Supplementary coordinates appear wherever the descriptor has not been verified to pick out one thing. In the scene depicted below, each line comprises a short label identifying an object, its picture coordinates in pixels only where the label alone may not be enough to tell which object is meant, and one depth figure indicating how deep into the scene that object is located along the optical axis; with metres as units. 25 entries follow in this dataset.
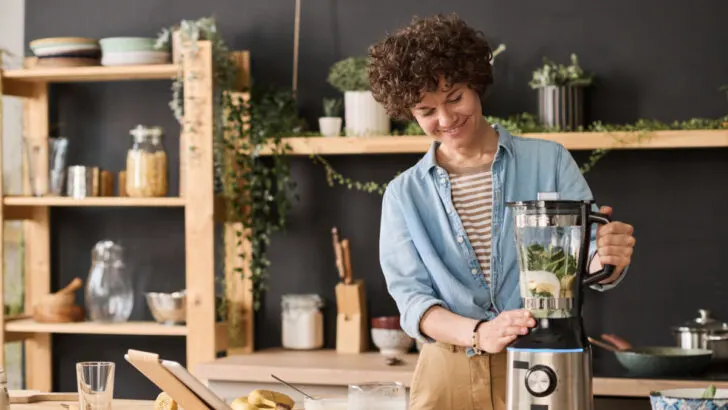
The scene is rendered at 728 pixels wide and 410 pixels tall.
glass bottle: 4.10
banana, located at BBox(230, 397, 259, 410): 2.00
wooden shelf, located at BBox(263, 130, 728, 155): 3.54
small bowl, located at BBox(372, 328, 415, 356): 3.87
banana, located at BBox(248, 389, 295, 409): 2.02
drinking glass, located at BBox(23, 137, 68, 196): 4.15
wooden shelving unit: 3.85
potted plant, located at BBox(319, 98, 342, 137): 3.91
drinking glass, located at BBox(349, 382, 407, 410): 1.75
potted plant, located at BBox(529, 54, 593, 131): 3.73
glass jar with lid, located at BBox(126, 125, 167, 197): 4.01
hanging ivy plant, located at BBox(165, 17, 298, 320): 3.91
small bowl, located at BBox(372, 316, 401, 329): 3.88
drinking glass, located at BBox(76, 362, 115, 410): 1.91
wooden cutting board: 2.38
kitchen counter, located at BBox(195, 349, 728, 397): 3.54
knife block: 3.96
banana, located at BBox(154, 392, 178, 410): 2.06
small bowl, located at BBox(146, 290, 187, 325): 4.00
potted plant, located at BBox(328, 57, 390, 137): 3.86
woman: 2.23
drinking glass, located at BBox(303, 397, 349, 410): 1.81
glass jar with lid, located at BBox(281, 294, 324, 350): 4.04
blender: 1.80
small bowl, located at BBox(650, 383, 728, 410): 1.73
